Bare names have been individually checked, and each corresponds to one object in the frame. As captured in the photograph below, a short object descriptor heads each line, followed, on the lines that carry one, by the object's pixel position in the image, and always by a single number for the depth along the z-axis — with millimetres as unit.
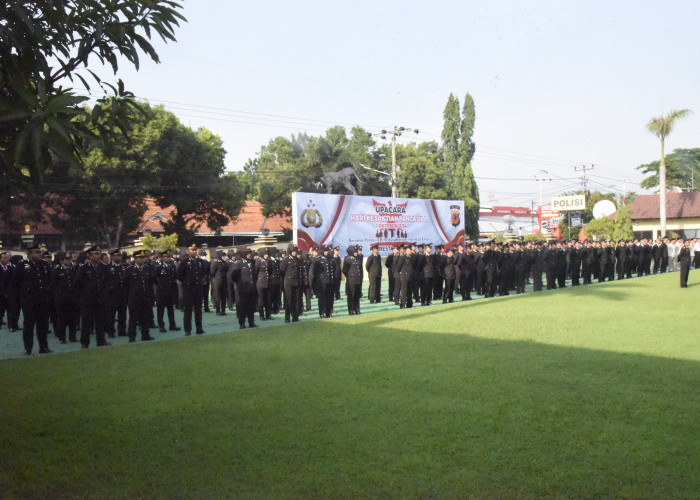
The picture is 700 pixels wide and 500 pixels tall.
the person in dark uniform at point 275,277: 15340
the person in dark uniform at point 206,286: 16266
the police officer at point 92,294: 11625
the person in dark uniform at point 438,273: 19648
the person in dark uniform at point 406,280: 18125
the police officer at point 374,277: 20688
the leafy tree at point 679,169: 68750
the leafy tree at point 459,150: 54062
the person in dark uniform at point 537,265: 23359
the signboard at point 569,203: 55622
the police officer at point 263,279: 14953
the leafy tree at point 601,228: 43375
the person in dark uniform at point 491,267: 21203
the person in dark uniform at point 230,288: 17141
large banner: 25234
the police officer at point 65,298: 12406
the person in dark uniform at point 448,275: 19469
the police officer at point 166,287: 13492
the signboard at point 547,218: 69250
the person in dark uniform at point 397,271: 19008
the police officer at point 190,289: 12938
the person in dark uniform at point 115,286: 11977
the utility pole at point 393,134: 37750
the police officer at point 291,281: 14836
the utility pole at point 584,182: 67812
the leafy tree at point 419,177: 51812
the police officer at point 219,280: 17094
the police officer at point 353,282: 16844
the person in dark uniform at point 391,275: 20698
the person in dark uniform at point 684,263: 21391
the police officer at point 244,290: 13820
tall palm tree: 40375
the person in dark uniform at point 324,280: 15828
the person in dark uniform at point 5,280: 13516
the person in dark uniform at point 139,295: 12117
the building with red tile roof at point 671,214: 50688
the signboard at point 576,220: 56500
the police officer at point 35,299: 10797
